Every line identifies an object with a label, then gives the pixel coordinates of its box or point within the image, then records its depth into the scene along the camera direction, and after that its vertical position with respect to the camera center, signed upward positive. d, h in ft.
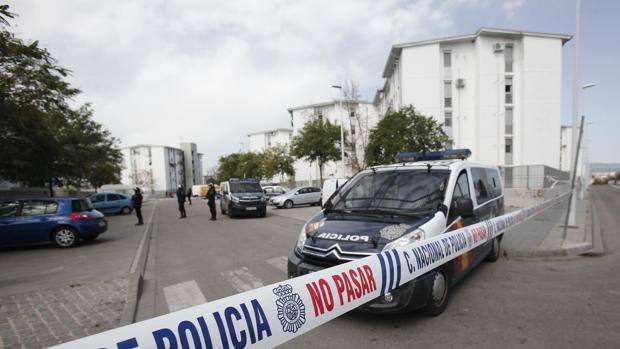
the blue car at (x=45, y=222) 27.81 -4.63
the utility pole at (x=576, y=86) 29.66 +6.82
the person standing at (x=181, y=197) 54.29 -5.28
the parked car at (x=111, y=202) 67.51 -7.26
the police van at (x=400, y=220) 10.68 -2.48
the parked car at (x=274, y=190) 89.55 -7.66
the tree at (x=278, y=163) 153.58 +0.90
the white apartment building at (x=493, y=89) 102.89 +23.65
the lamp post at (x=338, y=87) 67.58 +16.94
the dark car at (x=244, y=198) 49.75 -5.41
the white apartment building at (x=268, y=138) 249.75 +23.20
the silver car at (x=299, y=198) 69.02 -7.96
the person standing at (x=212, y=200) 49.37 -5.46
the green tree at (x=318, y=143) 91.61 +6.26
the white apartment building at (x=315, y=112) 161.79 +25.89
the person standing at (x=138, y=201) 45.85 -4.80
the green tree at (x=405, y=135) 55.77 +4.58
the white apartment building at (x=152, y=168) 283.18 +1.09
